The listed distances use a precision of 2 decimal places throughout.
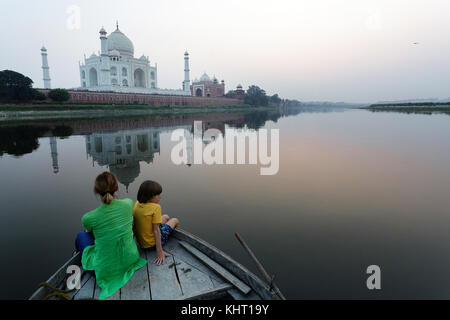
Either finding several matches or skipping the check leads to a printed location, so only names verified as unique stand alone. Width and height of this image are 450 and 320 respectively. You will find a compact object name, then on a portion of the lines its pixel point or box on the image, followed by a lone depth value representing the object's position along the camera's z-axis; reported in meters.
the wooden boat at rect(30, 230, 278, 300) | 2.48
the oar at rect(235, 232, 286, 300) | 2.31
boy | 2.99
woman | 2.51
